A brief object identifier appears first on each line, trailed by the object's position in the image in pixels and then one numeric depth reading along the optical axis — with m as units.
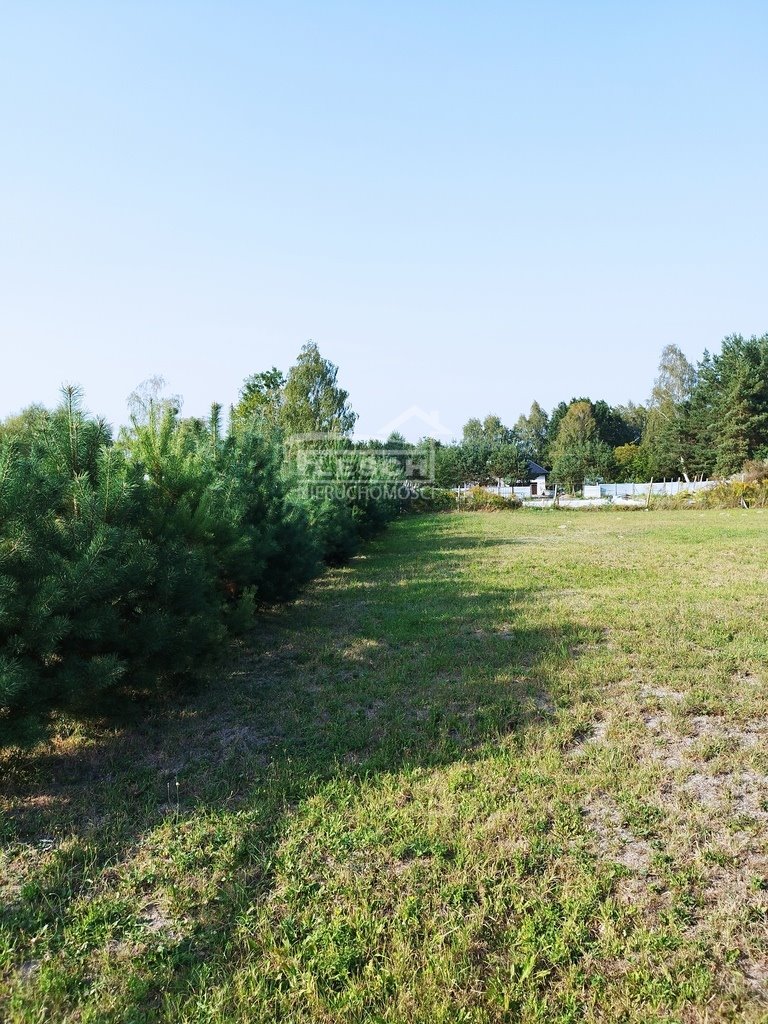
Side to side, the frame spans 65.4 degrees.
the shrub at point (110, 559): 2.77
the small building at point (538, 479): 54.83
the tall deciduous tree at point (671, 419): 43.31
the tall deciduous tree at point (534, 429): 76.12
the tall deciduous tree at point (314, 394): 29.38
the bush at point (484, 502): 29.70
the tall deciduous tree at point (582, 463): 49.72
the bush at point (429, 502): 28.20
